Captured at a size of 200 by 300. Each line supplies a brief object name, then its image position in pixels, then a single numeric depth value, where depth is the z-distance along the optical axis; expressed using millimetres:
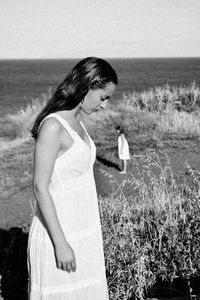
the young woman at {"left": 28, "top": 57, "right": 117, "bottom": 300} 1902
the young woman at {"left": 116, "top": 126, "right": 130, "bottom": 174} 10414
